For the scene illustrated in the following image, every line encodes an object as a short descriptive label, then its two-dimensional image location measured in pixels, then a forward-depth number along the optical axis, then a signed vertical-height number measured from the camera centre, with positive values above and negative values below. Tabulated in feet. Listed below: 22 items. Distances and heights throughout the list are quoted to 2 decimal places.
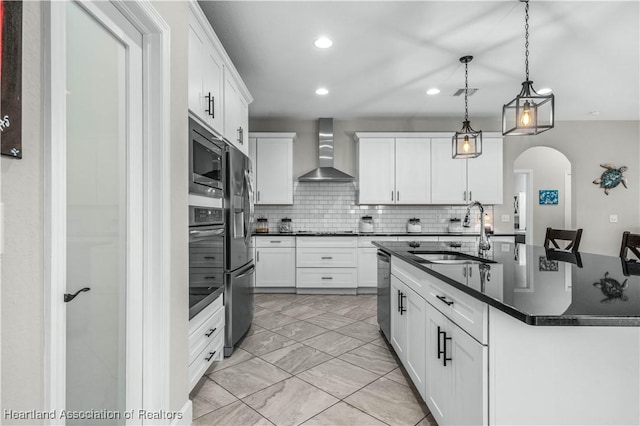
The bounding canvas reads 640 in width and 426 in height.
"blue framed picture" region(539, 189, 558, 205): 24.52 +1.30
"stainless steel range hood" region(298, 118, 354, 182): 17.74 +3.75
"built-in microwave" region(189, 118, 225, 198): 6.77 +1.17
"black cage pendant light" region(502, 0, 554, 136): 7.15 +2.16
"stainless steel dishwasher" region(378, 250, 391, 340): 9.23 -2.29
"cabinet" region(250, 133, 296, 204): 17.02 +2.43
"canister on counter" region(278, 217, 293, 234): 17.90 -0.64
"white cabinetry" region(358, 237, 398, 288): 16.37 -2.38
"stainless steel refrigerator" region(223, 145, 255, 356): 8.88 -0.94
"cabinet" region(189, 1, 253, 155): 6.89 +3.26
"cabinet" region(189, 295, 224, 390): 6.70 -2.77
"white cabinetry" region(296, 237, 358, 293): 16.28 -2.51
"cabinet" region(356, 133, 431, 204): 17.07 +2.34
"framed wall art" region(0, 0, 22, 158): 2.57 +1.07
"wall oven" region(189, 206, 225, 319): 6.73 -0.93
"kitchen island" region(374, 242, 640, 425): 3.57 -1.56
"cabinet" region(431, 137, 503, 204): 17.02 +2.09
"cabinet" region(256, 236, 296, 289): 16.29 -2.33
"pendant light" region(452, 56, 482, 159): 10.33 +2.23
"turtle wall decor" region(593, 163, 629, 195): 17.84 +1.99
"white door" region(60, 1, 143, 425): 3.86 +0.06
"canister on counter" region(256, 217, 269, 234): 17.79 -0.54
